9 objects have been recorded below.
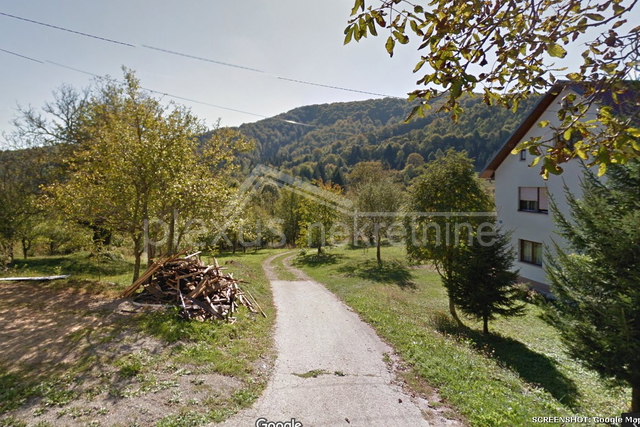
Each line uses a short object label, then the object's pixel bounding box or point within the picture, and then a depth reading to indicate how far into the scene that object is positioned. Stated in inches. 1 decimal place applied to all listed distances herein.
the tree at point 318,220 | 1218.6
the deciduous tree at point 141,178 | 392.8
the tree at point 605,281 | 230.5
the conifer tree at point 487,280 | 458.0
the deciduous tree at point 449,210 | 485.4
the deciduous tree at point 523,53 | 94.4
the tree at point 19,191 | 567.3
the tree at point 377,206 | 1112.8
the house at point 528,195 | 636.1
